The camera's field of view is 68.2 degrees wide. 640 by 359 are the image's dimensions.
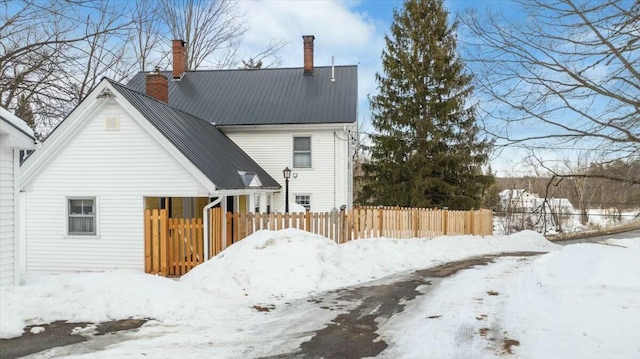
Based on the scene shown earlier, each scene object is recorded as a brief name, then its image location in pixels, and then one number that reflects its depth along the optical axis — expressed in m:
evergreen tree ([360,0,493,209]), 26.17
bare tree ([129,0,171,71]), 31.72
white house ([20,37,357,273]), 12.72
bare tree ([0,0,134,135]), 8.98
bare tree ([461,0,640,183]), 6.43
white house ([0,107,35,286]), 8.47
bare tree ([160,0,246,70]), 35.75
